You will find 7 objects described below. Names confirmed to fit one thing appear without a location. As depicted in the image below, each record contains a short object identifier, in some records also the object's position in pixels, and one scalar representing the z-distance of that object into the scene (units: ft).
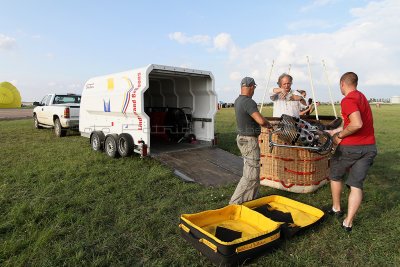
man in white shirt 16.62
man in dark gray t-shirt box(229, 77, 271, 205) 12.93
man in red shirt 11.10
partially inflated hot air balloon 119.75
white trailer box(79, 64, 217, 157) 22.76
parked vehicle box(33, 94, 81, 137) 37.78
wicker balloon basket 16.26
